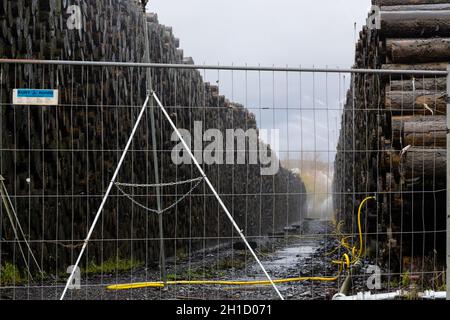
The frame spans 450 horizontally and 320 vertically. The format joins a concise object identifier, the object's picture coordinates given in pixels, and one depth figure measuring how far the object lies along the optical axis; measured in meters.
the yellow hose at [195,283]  15.31
